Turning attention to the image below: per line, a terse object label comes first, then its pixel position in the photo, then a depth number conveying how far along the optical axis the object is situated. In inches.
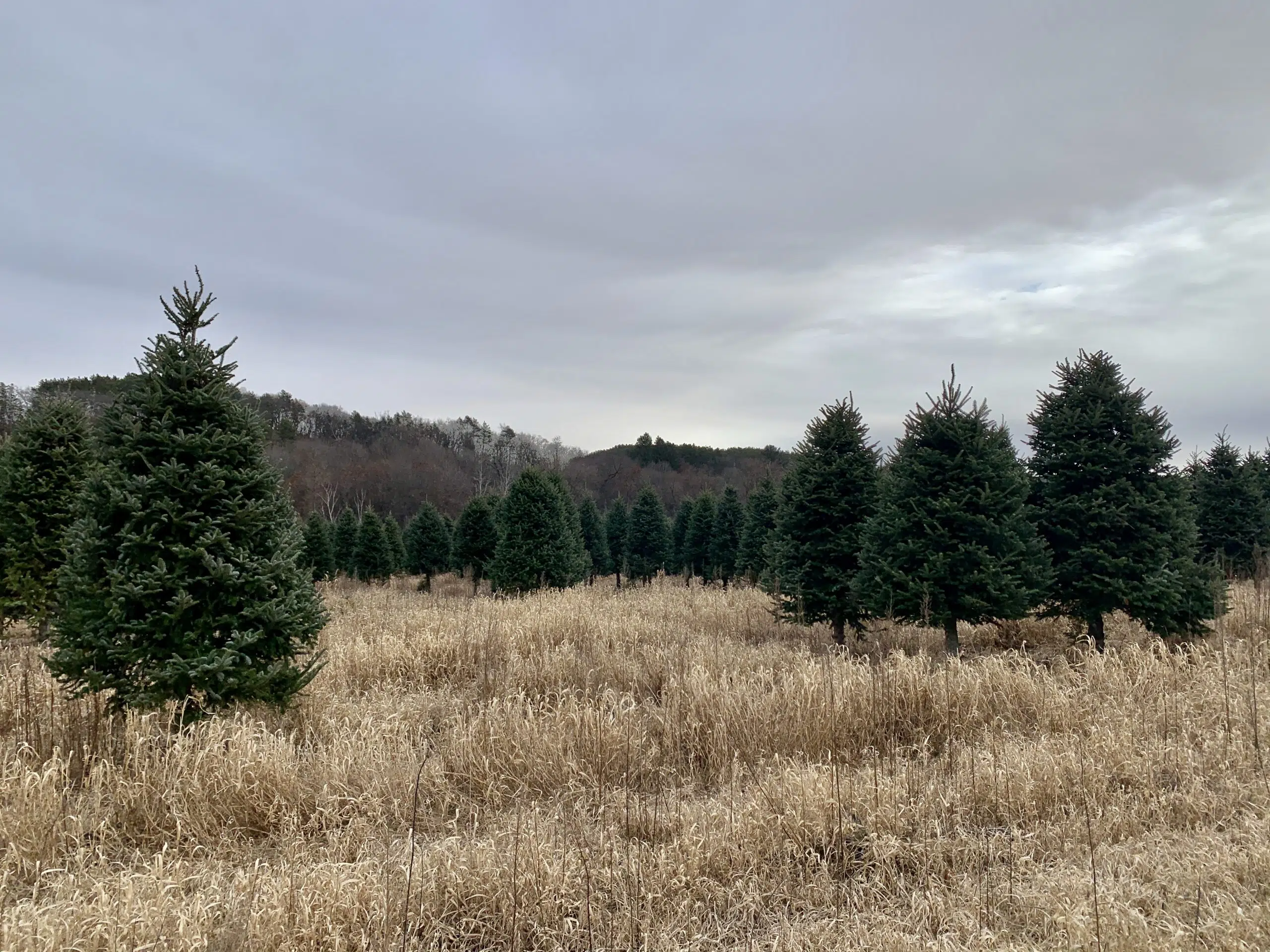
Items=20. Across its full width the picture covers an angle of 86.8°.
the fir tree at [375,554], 1009.5
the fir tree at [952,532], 305.0
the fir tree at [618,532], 1347.2
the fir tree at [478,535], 939.3
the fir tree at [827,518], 371.6
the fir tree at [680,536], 1192.8
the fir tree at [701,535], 1064.8
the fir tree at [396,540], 1126.4
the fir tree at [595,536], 1272.1
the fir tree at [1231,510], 655.8
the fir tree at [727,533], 991.0
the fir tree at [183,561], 196.2
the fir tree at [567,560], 646.5
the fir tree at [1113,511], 318.3
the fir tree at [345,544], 1156.5
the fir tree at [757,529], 780.0
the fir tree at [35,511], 373.1
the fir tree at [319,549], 946.7
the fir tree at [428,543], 1032.8
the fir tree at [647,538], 1180.5
